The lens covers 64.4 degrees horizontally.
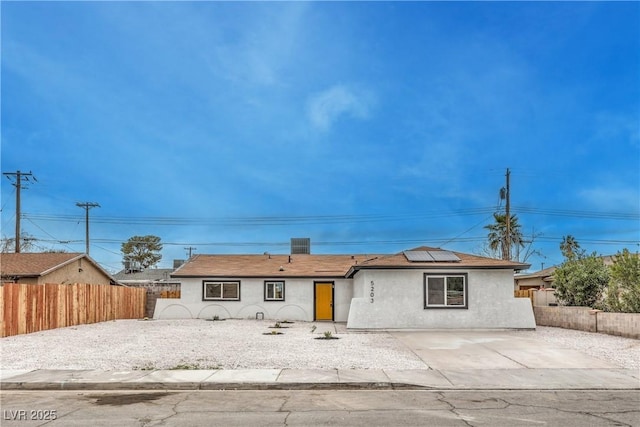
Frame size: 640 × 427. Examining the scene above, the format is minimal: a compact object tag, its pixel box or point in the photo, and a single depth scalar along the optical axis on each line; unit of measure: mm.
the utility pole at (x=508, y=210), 31483
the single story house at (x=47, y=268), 27164
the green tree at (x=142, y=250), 63312
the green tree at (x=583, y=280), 20344
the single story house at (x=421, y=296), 19438
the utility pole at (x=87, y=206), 48656
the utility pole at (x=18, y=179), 37244
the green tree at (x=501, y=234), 43538
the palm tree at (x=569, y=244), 57291
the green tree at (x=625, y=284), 17023
